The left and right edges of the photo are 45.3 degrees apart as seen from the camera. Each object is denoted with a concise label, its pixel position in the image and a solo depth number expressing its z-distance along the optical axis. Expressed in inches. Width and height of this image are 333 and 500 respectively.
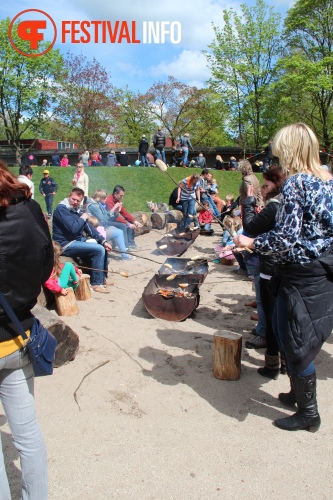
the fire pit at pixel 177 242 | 328.2
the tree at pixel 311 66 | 912.3
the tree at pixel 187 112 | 1230.3
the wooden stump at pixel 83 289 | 215.8
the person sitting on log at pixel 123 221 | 326.0
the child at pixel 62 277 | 187.0
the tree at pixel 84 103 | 1043.3
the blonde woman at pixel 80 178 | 425.4
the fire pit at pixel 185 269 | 207.5
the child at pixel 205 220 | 434.0
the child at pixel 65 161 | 813.2
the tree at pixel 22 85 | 1072.8
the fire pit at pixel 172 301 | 183.9
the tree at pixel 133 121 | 1417.3
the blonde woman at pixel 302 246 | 92.5
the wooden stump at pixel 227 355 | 135.3
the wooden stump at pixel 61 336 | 142.2
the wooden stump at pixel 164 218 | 451.8
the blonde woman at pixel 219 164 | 843.4
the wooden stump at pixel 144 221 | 422.4
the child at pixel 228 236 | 304.4
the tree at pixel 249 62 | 1023.6
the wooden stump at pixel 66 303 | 192.9
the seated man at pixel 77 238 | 227.6
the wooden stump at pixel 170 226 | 427.4
